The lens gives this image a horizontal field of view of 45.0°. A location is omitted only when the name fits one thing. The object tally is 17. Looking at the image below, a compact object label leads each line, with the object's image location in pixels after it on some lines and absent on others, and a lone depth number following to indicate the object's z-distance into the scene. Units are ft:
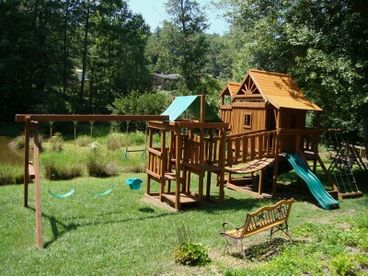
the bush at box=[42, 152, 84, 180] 61.52
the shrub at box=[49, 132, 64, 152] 84.56
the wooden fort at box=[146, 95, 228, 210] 43.91
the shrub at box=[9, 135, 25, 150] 93.89
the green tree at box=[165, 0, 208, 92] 155.94
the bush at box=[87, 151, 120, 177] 64.13
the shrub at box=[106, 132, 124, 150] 88.13
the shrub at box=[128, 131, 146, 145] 99.64
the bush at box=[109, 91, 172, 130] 123.24
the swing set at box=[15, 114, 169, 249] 37.63
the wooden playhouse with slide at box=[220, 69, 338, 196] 50.72
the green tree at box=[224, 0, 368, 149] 50.36
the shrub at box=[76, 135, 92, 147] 96.92
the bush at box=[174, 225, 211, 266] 27.50
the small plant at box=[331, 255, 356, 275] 25.66
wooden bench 29.30
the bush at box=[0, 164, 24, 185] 58.03
